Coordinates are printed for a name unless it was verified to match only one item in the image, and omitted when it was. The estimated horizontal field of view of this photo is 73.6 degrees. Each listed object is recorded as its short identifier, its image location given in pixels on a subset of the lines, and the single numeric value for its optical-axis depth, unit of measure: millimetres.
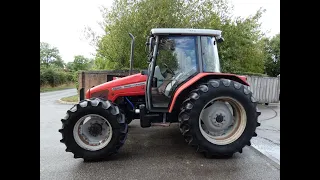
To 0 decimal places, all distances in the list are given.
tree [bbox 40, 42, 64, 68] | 47562
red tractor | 3229
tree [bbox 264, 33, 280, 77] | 21136
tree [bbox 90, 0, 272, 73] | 9680
